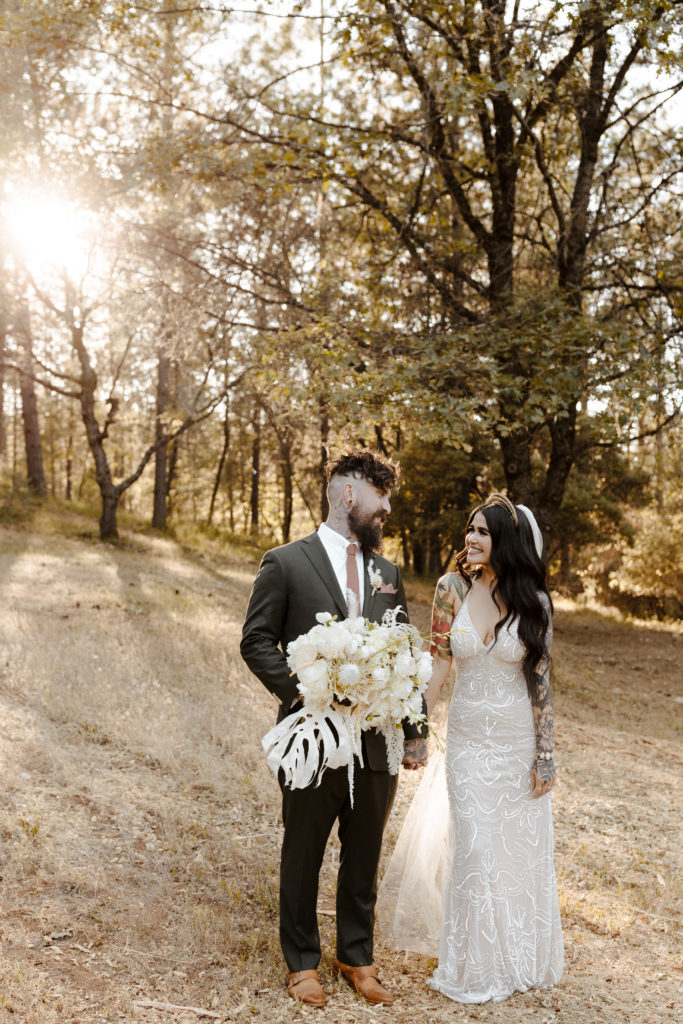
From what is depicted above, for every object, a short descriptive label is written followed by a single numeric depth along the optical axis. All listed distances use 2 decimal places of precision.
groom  3.64
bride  3.84
